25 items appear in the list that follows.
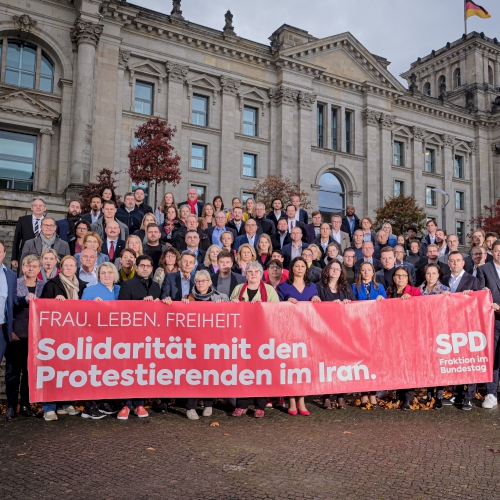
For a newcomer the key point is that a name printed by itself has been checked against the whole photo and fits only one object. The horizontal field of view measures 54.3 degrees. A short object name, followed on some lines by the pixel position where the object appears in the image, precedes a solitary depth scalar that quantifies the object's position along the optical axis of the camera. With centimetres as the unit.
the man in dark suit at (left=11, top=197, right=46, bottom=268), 986
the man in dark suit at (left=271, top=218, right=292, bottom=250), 1227
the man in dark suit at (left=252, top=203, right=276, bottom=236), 1233
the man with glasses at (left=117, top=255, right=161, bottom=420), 720
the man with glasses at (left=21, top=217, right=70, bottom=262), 884
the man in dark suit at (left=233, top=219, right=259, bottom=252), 1097
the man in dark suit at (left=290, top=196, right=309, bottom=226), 1317
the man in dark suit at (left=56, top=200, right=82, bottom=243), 1049
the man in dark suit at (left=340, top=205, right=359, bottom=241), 1460
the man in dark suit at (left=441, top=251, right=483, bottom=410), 817
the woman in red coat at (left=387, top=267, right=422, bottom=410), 786
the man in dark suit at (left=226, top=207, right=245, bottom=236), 1213
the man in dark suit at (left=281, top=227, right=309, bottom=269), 1091
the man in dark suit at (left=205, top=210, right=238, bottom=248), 1111
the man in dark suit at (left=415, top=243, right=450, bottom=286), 991
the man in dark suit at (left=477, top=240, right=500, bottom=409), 801
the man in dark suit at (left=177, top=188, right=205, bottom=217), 1298
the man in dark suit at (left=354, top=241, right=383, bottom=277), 994
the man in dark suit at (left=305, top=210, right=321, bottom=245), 1279
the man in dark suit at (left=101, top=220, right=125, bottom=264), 962
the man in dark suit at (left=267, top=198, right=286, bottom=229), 1328
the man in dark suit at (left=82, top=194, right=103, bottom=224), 1083
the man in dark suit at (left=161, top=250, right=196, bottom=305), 755
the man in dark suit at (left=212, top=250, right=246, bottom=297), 785
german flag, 4891
